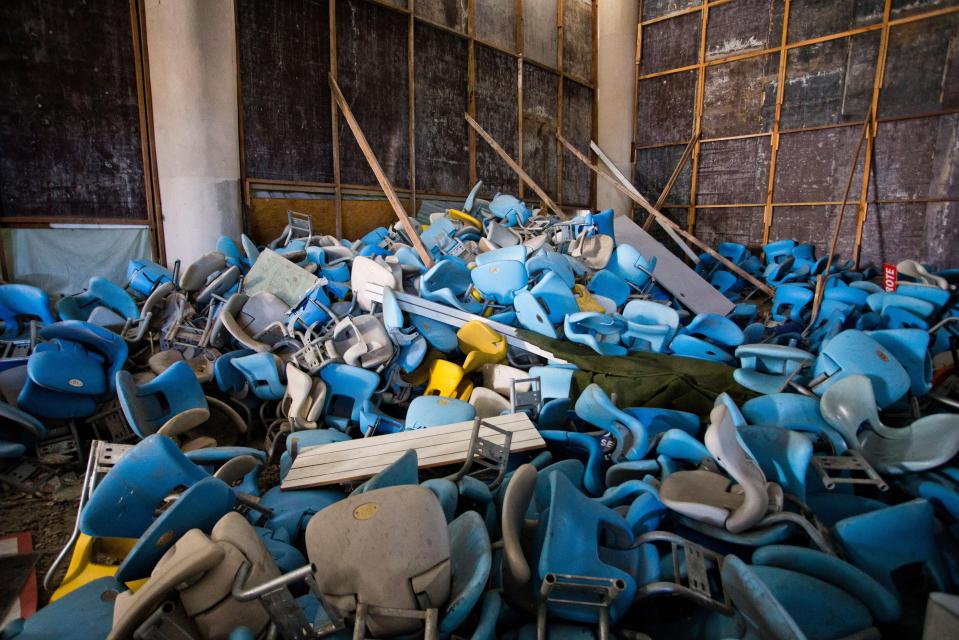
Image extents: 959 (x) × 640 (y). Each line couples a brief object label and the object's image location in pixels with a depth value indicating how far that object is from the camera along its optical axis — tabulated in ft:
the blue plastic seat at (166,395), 7.73
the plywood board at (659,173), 26.99
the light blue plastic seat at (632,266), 14.58
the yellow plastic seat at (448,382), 9.99
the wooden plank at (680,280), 15.70
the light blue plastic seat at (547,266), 11.98
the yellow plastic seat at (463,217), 17.83
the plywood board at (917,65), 19.54
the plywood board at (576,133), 27.55
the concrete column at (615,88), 27.17
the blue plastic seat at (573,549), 4.12
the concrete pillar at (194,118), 14.28
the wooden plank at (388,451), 6.86
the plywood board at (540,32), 25.09
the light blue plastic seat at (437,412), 8.27
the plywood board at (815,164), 22.11
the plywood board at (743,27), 23.27
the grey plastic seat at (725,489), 4.46
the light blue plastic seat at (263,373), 9.82
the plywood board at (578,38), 26.89
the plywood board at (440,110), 21.44
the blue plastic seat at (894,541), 4.47
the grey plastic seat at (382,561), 3.64
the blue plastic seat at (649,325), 10.78
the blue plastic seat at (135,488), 4.77
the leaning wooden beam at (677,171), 25.23
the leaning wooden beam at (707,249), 18.13
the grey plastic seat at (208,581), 3.16
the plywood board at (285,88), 16.65
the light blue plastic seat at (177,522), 4.19
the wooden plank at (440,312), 10.92
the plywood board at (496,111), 23.54
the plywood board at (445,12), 21.07
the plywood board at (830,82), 21.35
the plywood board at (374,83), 19.04
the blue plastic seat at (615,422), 6.52
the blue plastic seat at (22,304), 10.64
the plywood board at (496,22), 23.11
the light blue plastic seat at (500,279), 11.37
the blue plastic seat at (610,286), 13.19
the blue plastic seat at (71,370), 8.33
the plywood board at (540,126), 25.46
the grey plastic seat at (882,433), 5.71
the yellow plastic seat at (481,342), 10.06
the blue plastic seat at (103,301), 11.43
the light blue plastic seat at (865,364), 7.04
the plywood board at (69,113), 13.06
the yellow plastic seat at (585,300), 12.15
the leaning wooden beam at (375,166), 15.56
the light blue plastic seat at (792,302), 15.40
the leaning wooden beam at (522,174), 20.93
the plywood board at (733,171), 24.36
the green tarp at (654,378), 8.71
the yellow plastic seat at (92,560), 4.96
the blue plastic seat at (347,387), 9.55
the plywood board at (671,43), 25.67
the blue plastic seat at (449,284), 11.38
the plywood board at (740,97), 23.75
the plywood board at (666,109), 26.27
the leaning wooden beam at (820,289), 14.14
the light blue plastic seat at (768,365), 7.85
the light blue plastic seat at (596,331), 10.09
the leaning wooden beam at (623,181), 21.02
